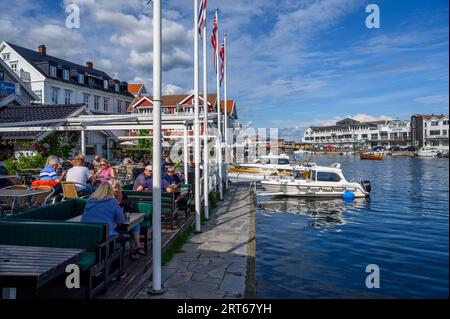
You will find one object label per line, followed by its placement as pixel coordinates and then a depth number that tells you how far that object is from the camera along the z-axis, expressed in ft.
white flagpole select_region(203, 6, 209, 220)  32.37
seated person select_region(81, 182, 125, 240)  16.79
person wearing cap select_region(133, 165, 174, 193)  28.32
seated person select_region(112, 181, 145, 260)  20.79
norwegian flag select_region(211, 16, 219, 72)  40.48
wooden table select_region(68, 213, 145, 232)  18.04
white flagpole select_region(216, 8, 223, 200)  47.14
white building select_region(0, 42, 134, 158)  120.67
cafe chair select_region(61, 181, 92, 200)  27.09
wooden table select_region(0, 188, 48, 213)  24.30
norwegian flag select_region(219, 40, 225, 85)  49.19
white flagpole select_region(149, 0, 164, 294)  16.58
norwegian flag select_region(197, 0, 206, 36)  29.40
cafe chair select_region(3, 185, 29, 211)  27.09
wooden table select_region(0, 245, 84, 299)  10.16
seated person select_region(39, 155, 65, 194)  29.68
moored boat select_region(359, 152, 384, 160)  244.22
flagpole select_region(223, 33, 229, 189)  51.21
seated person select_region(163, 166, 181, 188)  34.86
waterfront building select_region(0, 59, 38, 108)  68.35
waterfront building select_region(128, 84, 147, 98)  185.57
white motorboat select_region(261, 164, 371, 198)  68.22
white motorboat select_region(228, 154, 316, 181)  81.97
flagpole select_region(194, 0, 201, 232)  27.26
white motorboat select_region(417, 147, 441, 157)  247.42
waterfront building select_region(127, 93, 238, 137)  162.50
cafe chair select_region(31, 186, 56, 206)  28.17
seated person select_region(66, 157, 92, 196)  28.55
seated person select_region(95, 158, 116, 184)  36.11
